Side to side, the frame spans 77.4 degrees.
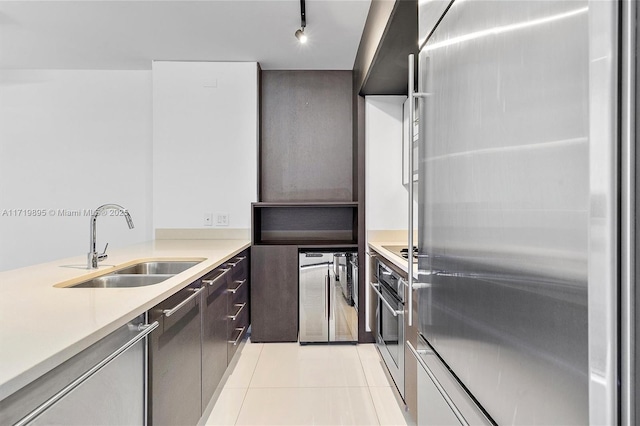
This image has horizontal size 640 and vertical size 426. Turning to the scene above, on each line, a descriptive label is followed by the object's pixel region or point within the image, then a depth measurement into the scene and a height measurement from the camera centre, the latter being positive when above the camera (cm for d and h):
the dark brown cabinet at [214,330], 192 -59
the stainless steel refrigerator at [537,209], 42 +1
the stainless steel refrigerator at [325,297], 320 -63
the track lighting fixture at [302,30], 254 +127
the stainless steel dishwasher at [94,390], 76 -40
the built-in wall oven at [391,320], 209 -61
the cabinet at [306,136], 372 +77
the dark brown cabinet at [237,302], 252 -59
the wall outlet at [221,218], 347 +0
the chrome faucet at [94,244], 191 -13
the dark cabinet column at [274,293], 325 -61
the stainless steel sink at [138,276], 185 -29
